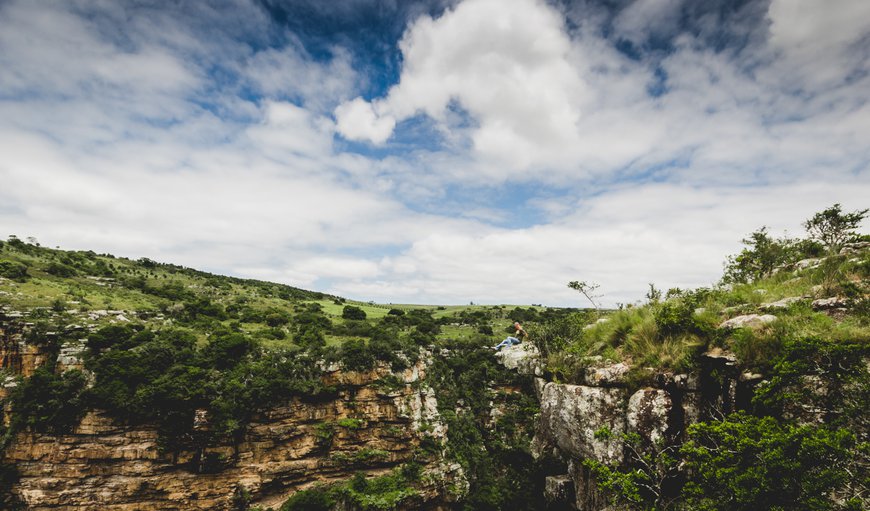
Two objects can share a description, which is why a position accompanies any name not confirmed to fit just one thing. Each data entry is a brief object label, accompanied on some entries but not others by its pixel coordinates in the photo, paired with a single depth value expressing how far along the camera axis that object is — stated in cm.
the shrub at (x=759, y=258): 1584
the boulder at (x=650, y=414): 1040
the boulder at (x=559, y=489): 1882
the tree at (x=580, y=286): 1983
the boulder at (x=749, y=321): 950
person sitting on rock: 3915
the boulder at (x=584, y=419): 1162
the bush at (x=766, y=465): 635
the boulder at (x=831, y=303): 891
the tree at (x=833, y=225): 1554
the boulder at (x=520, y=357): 3462
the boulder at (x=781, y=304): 1003
